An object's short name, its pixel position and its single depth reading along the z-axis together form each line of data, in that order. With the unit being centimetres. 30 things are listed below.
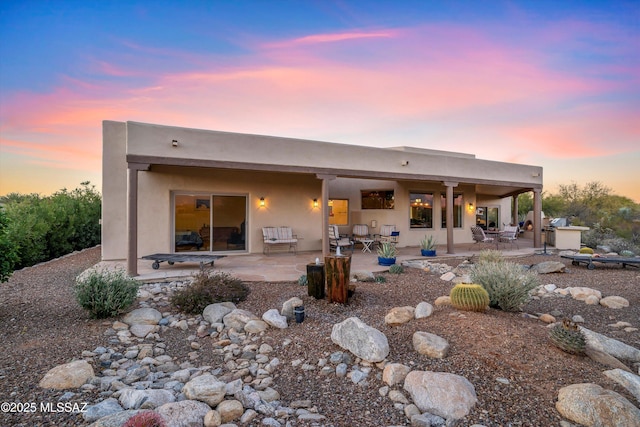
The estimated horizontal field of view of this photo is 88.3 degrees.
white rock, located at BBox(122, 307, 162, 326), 461
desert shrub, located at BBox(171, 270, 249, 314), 511
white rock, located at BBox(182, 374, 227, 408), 271
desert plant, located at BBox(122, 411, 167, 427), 206
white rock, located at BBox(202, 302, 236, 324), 476
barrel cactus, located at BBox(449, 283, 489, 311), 423
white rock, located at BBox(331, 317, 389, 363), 322
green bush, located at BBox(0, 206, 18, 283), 454
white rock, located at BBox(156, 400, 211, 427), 238
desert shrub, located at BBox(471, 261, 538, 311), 462
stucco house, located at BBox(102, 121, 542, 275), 803
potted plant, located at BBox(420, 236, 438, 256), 1021
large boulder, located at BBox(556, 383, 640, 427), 224
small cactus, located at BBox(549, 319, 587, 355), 313
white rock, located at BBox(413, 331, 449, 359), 318
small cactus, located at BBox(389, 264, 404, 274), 773
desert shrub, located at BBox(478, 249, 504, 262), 839
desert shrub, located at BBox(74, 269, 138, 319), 458
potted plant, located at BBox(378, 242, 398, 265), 859
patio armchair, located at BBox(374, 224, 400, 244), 1228
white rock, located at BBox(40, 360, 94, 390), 287
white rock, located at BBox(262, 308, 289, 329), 434
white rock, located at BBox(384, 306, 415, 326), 415
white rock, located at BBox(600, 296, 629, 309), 547
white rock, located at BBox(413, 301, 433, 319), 425
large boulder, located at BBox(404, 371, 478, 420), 246
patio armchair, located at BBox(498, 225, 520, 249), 1236
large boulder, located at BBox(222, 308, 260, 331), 451
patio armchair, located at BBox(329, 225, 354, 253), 1067
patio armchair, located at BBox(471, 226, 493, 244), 1181
